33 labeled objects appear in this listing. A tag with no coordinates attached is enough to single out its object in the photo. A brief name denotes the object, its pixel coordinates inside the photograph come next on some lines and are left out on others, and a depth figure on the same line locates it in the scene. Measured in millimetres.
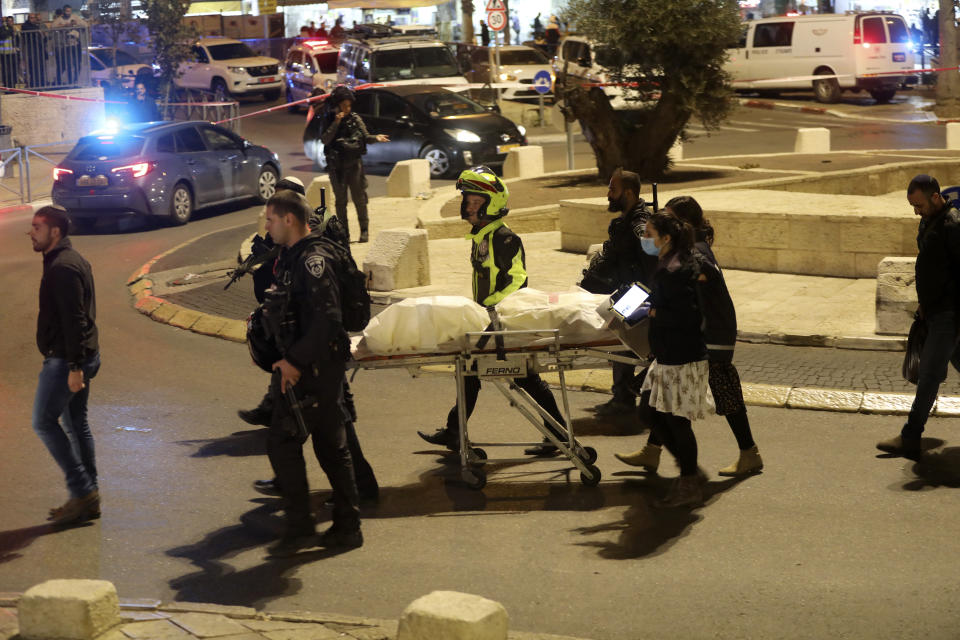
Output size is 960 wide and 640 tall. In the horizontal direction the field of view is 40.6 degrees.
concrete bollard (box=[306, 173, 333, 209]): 19281
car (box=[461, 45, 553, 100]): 34250
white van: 34500
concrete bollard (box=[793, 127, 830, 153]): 22641
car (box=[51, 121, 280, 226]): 18625
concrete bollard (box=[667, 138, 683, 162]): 22016
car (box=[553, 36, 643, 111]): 19486
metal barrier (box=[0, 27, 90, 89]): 28031
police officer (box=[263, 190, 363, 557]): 6426
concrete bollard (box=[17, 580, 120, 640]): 5305
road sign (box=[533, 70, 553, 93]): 26250
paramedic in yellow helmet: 7719
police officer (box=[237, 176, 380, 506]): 7424
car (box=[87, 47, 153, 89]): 38562
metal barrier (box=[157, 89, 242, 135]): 26688
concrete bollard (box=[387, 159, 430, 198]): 20750
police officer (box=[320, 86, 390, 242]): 15297
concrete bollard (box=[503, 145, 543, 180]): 21375
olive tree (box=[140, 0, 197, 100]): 37781
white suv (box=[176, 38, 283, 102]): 39312
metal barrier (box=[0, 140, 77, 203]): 21297
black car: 22828
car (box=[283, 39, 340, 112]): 36562
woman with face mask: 7059
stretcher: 7070
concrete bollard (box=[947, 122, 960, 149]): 22406
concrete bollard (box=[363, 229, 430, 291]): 13039
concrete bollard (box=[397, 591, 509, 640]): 4844
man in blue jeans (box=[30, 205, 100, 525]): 7035
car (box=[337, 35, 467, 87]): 29219
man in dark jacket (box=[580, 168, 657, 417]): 8383
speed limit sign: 28688
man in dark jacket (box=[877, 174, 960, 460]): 7547
